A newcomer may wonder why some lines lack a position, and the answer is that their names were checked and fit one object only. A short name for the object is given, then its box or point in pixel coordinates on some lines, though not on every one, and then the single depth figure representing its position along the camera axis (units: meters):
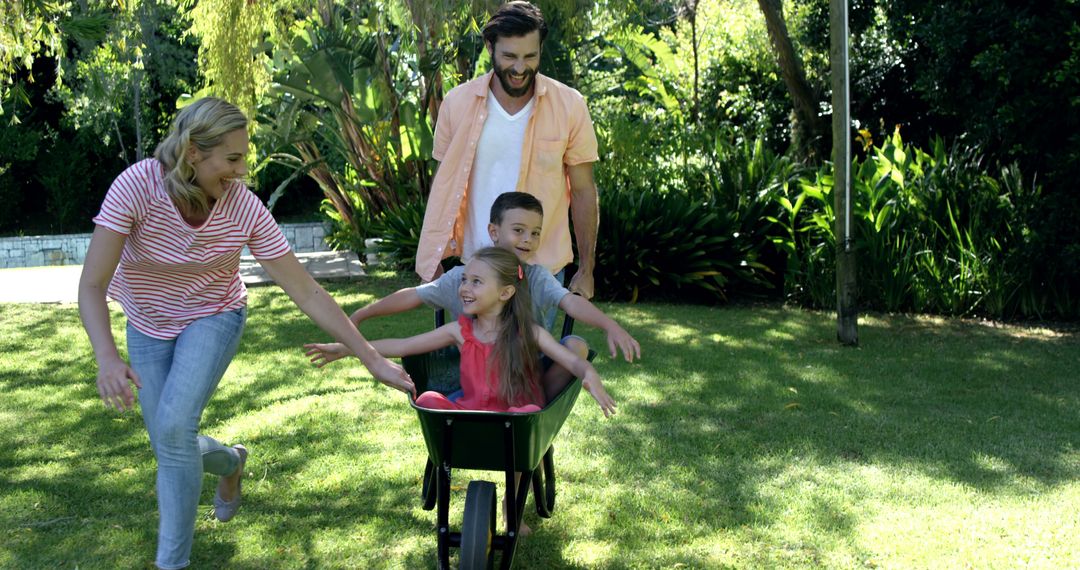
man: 3.79
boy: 3.43
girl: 3.32
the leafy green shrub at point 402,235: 10.53
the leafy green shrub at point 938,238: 8.11
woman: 2.96
